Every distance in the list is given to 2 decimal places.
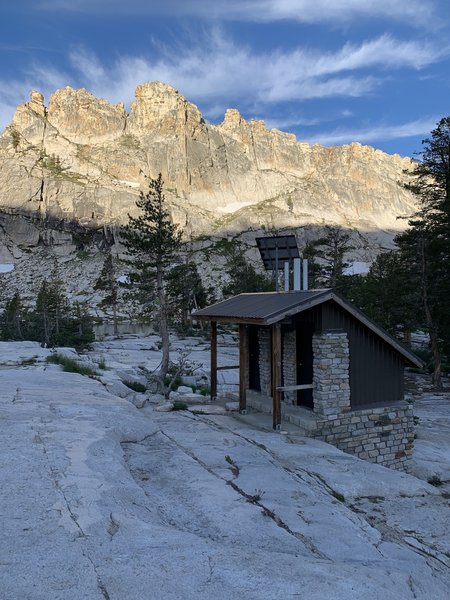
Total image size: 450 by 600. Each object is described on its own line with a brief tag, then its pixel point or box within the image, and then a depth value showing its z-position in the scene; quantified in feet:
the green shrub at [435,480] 34.67
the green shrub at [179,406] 48.52
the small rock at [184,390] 63.75
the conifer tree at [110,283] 174.58
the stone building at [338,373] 41.16
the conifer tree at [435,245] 86.33
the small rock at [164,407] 47.44
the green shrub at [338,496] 27.45
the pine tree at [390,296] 90.53
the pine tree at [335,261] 124.98
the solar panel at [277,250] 56.49
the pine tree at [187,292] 176.96
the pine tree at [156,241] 75.36
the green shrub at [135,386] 62.49
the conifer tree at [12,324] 139.33
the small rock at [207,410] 48.06
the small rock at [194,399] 54.39
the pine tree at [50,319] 127.13
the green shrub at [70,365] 61.05
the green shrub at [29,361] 64.23
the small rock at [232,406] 49.80
